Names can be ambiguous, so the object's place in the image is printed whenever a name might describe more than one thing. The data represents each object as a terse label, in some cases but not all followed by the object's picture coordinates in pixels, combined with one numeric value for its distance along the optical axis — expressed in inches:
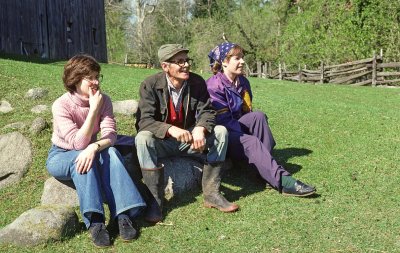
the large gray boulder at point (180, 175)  210.5
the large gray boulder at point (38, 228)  169.8
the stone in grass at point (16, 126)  273.3
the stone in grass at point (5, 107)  320.5
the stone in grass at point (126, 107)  302.0
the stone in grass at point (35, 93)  342.3
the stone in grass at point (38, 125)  263.7
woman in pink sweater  176.2
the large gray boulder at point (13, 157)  230.5
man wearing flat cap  193.8
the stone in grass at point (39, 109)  306.7
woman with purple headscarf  216.7
